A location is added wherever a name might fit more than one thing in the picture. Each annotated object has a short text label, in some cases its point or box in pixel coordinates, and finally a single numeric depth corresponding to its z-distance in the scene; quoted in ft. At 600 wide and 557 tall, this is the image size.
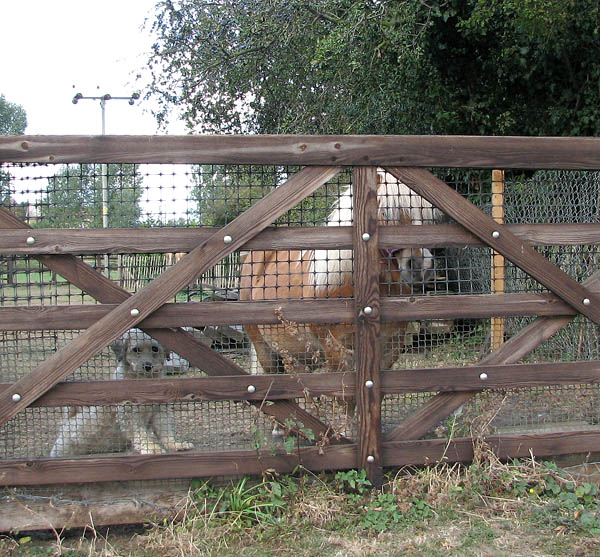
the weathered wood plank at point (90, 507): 10.58
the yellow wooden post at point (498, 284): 16.27
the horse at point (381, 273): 12.67
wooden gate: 10.38
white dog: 11.96
